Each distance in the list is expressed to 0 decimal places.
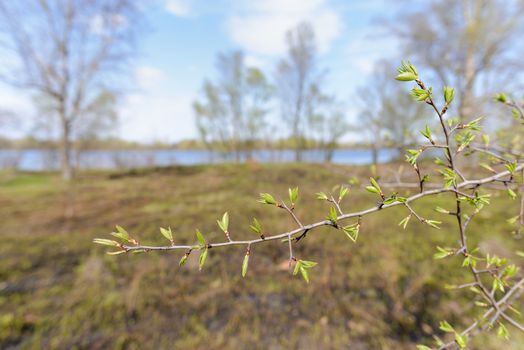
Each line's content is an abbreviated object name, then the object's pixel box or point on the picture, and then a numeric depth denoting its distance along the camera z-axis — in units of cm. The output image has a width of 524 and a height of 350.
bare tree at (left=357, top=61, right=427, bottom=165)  1623
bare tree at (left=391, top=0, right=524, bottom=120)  755
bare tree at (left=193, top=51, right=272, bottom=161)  2102
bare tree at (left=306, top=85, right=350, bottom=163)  2084
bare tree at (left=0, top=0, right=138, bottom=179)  924
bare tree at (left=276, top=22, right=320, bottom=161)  1834
